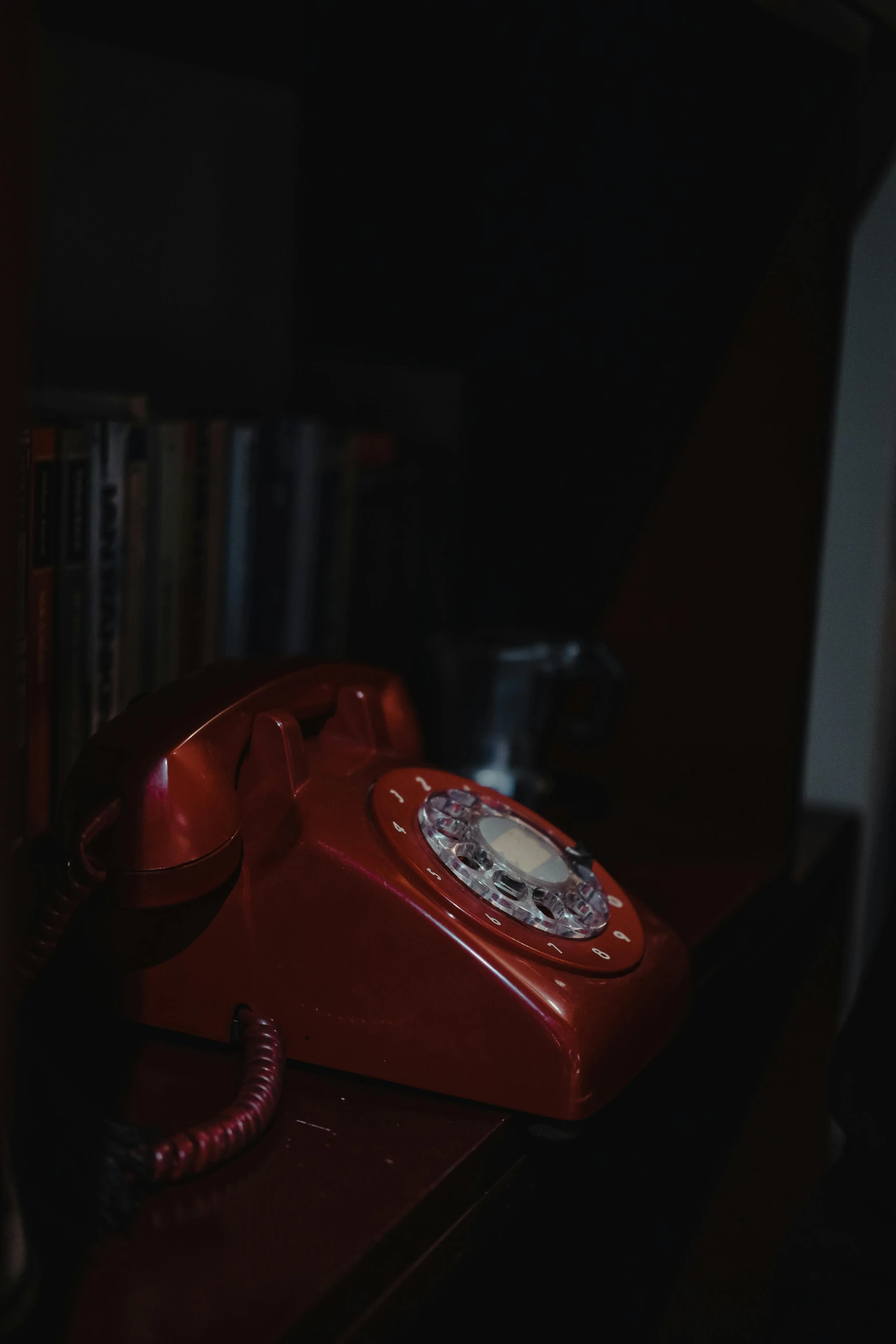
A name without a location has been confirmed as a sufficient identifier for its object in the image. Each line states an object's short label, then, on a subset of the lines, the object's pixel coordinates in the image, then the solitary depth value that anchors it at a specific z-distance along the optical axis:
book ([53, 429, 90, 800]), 0.74
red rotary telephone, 0.54
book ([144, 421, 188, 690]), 0.83
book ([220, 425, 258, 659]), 0.89
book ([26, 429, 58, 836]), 0.71
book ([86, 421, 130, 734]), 0.77
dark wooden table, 0.42
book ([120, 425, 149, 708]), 0.79
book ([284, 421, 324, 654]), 0.93
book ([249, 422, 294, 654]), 0.91
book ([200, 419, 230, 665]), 0.87
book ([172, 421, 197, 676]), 0.85
